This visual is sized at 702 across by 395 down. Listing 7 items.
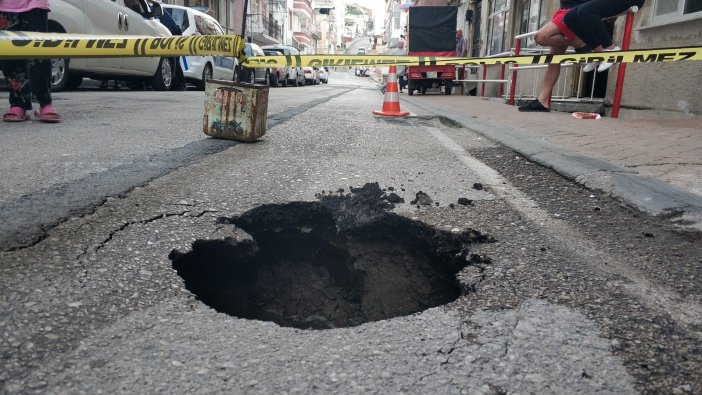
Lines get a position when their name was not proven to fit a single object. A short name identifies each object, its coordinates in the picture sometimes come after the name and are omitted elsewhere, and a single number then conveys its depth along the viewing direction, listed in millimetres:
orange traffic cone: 7930
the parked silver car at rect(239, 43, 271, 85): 17578
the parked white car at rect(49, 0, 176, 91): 8156
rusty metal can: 4309
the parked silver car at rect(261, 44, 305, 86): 23312
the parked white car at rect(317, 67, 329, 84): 36281
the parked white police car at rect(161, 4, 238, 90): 13227
